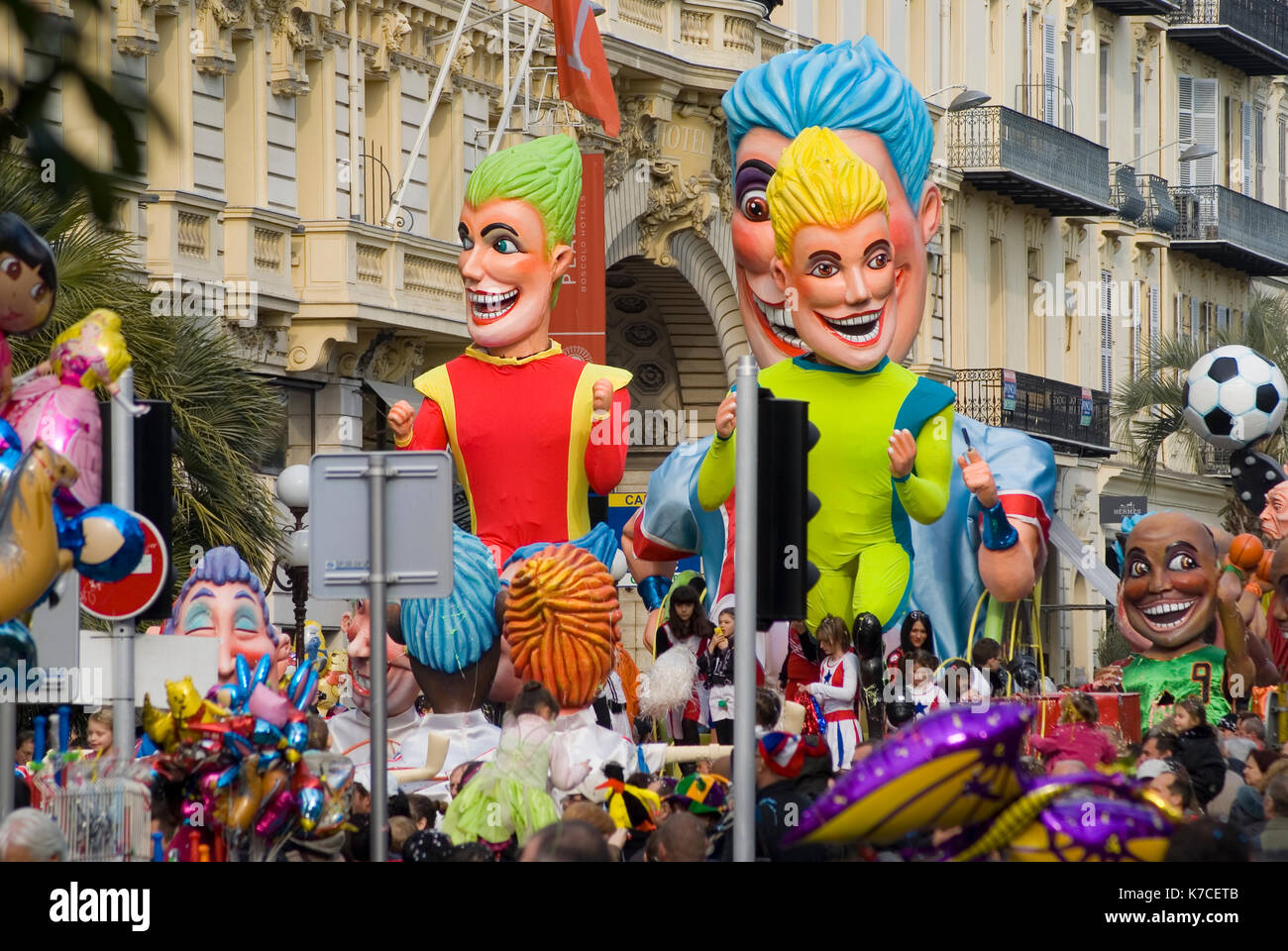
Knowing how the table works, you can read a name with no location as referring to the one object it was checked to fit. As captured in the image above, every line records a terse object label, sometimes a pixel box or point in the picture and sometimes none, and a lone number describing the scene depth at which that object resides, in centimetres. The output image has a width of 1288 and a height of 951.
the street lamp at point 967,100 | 3784
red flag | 2441
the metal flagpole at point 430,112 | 2636
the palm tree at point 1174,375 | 3107
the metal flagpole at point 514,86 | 2723
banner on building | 2659
